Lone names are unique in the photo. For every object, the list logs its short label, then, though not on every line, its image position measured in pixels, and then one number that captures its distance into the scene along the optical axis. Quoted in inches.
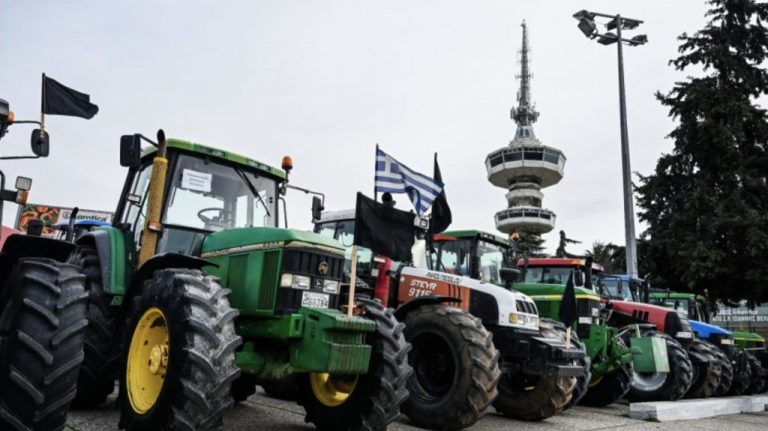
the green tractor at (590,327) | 407.2
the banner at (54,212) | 1219.2
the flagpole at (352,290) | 203.2
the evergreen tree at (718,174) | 897.5
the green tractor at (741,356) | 575.5
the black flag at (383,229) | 243.3
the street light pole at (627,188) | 646.5
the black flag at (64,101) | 230.2
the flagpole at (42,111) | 188.2
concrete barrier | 354.0
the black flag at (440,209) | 333.1
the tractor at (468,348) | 263.3
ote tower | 3572.8
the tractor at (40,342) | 139.8
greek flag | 298.8
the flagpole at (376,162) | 289.2
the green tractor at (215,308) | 171.3
